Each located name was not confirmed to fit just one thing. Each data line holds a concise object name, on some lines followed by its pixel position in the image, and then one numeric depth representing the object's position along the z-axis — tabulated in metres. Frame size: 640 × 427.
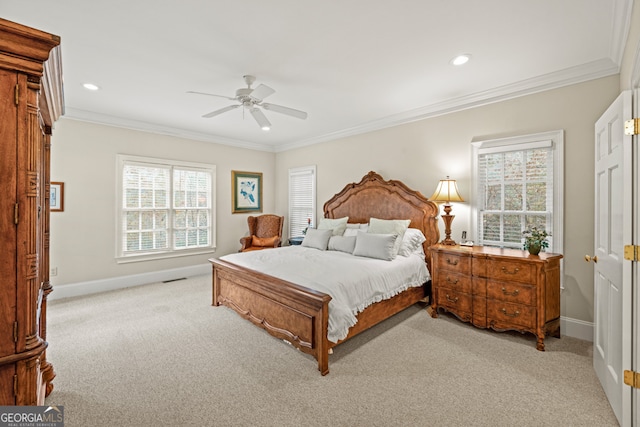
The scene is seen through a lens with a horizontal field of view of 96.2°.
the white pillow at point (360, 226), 4.66
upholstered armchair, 5.61
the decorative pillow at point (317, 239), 4.38
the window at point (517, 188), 3.16
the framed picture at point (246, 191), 6.16
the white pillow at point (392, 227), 3.96
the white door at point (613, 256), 1.75
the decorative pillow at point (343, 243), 4.09
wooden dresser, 2.79
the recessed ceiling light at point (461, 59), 2.74
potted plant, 2.97
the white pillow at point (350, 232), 4.41
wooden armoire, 1.13
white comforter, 2.57
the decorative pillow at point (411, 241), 3.86
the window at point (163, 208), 4.82
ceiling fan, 2.93
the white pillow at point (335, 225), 4.68
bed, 2.50
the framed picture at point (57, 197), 4.11
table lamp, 3.71
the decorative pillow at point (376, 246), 3.61
